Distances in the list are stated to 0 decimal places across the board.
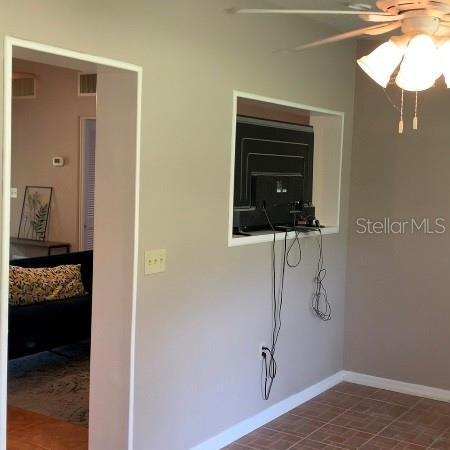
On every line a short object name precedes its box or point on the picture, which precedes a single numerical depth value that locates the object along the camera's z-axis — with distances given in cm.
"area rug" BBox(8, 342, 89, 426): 421
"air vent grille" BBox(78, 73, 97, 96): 709
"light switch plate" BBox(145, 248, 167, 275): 311
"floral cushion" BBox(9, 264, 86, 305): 470
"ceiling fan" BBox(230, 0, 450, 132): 175
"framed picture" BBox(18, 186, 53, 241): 747
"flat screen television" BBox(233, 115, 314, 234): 385
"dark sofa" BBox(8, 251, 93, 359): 457
